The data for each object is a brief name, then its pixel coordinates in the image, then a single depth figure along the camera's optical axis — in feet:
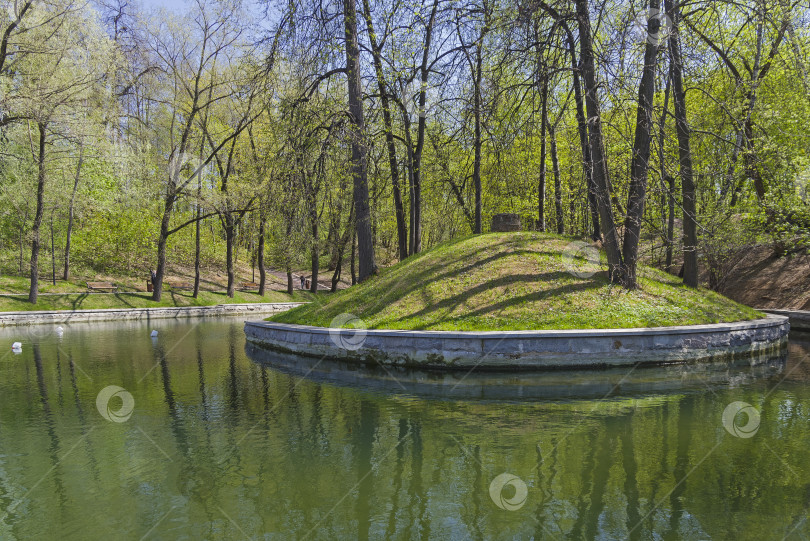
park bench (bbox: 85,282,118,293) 94.48
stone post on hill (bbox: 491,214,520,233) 57.67
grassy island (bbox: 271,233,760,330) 39.60
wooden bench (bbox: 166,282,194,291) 106.01
